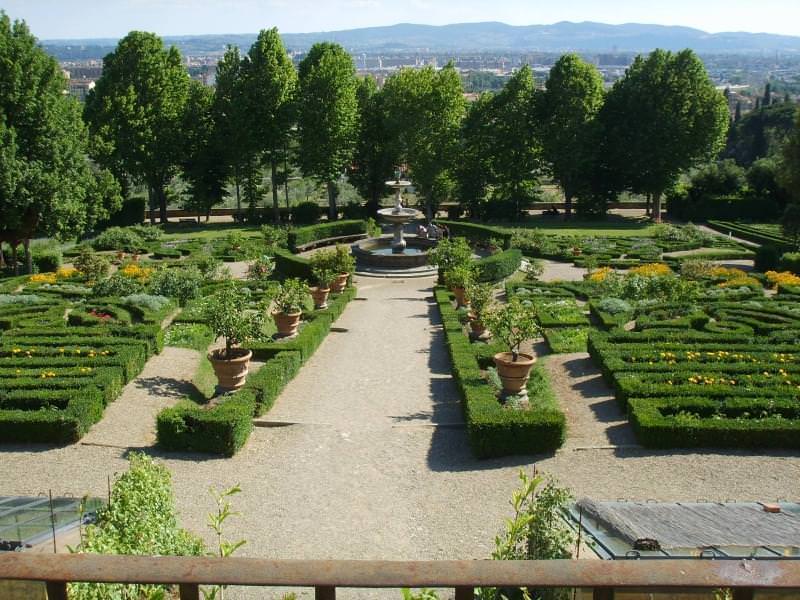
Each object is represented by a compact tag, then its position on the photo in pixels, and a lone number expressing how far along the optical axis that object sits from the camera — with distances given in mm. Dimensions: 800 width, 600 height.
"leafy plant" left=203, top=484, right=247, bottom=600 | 6500
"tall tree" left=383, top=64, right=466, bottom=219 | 49750
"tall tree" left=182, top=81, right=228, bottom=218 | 50188
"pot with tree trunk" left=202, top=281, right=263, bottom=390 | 17203
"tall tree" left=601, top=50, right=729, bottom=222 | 49812
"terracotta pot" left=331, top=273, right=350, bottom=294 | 28375
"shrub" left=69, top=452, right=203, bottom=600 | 8000
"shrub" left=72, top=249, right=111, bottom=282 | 29484
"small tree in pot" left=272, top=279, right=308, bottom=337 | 22261
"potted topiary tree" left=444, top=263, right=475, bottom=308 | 25941
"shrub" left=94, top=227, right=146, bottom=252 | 37250
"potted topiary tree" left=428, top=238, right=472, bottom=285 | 29094
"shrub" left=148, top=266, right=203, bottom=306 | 25797
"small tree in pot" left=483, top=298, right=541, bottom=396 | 16844
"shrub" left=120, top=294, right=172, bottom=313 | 23664
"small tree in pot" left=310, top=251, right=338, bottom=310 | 26344
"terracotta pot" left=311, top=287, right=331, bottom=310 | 26250
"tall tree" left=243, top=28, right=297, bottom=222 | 48281
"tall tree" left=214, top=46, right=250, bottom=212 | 48438
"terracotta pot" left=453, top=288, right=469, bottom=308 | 26119
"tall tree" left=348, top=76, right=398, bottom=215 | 52531
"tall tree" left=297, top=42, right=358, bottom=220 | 48344
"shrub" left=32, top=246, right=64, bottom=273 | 33781
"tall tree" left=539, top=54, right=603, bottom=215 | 50594
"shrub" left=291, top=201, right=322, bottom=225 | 50906
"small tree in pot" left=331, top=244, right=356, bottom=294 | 28328
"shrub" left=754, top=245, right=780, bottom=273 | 32969
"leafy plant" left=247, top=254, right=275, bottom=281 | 31562
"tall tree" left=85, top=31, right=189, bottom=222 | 46438
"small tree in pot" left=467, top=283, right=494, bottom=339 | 22078
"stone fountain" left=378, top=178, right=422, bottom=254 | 35062
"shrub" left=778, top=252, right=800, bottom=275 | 31719
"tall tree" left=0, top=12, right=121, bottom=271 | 30250
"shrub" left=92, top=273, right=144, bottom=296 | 25609
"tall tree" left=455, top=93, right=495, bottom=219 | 52250
